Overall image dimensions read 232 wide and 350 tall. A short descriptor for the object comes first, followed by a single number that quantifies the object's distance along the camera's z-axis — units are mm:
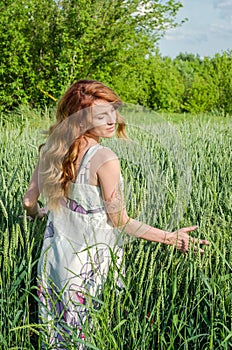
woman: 1743
